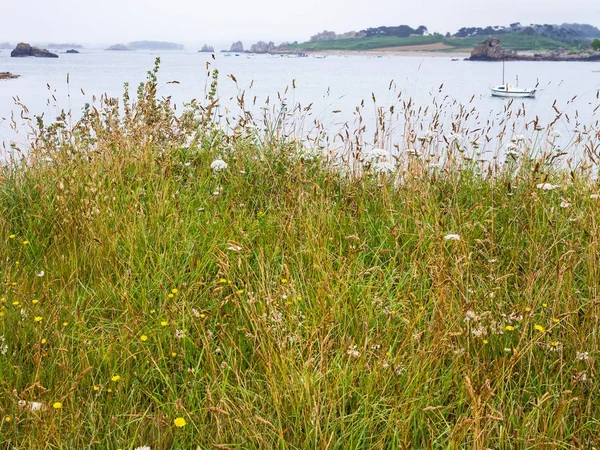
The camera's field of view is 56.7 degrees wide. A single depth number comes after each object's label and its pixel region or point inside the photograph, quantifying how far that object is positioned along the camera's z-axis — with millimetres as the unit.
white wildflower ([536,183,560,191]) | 3493
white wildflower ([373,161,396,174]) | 3932
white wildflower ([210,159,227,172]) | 3970
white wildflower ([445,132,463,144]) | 4441
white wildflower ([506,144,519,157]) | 4266
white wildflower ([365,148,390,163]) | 4074
